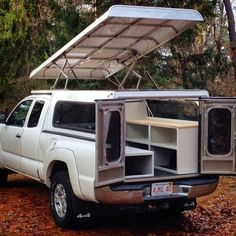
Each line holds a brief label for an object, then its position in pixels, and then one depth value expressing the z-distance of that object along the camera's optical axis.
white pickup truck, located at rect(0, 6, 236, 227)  5.96
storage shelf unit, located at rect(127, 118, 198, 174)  6.61
